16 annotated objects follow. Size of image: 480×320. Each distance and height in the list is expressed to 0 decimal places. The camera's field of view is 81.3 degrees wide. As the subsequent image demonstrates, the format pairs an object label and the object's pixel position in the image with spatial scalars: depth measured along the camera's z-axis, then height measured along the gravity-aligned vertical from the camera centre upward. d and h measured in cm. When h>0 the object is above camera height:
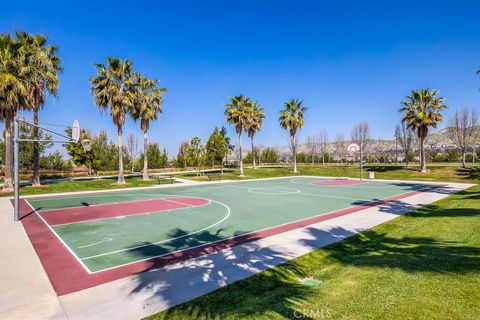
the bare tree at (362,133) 7188 +629
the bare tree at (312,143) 9131 +522
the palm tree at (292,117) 4650 +705
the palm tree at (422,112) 3859 +615
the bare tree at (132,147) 7481 +465
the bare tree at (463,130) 4459 +393
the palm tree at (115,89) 2944 +810
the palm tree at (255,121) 5058 +747
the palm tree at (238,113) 4062 +699
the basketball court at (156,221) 838 -288
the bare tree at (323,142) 8888 +522
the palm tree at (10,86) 2266 +667
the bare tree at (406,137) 5739 +418
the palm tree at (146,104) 3269 +733
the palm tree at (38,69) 2470 +889
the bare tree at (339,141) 9541 +585
